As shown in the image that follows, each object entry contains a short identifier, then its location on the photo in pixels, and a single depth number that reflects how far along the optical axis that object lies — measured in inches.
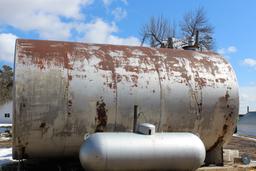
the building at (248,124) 1495.4
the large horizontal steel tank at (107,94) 272.2
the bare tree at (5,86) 1956.2
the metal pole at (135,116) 289.1
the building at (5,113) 2031.3
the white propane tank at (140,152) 237.3
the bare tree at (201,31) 1197.1
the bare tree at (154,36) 1222.6
